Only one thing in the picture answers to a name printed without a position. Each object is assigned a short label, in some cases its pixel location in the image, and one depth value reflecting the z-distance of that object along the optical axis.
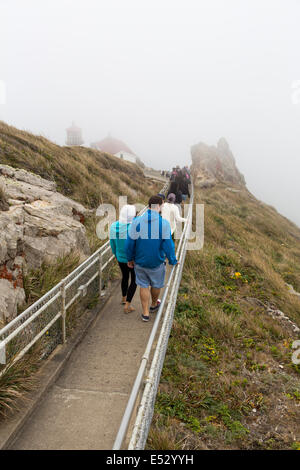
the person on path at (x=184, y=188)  13.70
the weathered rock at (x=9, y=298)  4.17
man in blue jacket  4.66
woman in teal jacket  5.26
